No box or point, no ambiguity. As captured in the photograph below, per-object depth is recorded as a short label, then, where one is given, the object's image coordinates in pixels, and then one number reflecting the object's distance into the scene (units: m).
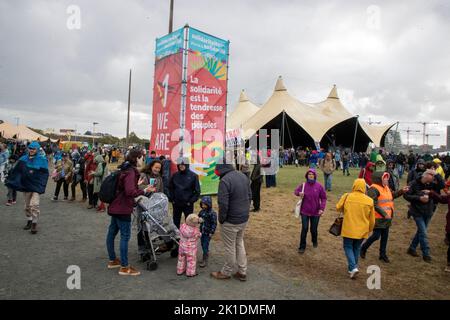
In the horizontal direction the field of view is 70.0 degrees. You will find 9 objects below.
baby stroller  4.60
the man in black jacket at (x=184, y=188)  5.17
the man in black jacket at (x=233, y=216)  4.18
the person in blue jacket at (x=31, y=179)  6.05
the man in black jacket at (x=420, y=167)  6.64
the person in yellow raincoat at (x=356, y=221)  4.54
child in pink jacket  4.32
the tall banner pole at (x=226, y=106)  10.70
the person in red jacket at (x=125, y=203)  4.23
